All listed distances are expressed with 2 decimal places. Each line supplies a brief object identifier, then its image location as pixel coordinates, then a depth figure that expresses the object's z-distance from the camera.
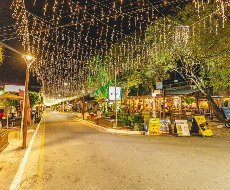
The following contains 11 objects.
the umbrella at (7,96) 11.74
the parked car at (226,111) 13.27
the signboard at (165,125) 10.66
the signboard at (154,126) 10.41
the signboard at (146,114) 11.77
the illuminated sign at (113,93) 13.58
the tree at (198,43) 12.21
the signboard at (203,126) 9.61
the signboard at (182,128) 9.75
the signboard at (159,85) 12.33
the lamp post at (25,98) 7.05
